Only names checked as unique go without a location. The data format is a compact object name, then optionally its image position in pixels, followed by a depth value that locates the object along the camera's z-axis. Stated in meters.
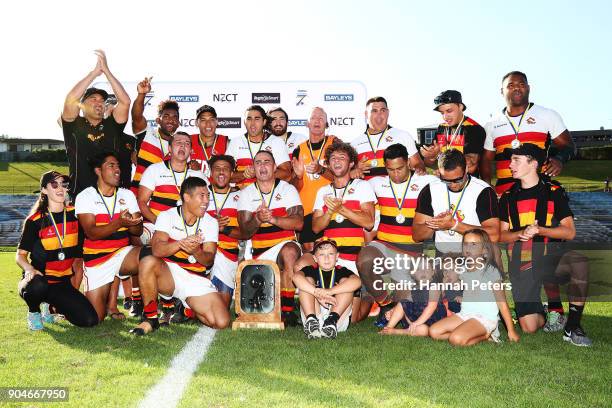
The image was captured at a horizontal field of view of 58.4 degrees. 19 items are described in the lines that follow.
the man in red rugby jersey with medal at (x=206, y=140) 6.70
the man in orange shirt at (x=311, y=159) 6.34
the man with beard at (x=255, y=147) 6.48
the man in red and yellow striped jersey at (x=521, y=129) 6.02
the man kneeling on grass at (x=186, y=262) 5.32
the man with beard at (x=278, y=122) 6.72
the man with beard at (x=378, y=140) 6.32
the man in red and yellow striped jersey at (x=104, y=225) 5.70
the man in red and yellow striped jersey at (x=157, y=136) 6.69
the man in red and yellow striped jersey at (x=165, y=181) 6.09
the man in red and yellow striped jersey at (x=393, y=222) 5.61
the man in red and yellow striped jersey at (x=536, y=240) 5.08
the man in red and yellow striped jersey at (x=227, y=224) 5.94
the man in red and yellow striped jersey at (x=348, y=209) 5.53
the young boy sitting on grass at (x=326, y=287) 5.02
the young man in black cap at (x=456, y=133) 6.05
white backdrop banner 9.04
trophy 5.32
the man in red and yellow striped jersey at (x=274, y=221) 5.63
